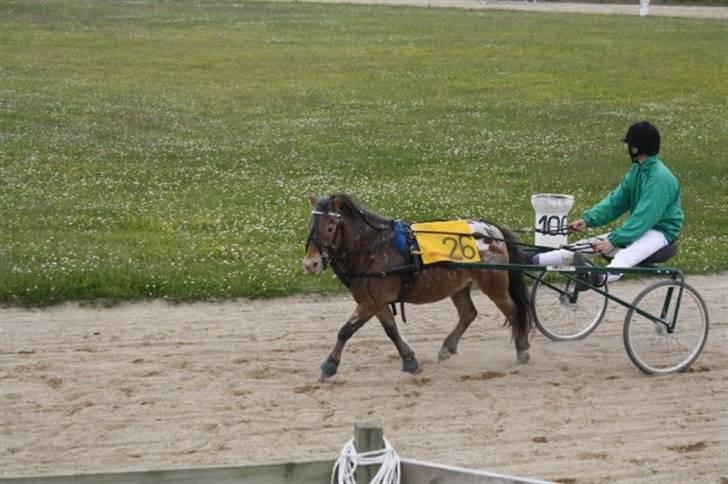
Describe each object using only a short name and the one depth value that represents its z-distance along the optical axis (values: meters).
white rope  9.96
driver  19.06
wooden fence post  10.01
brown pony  17.91
